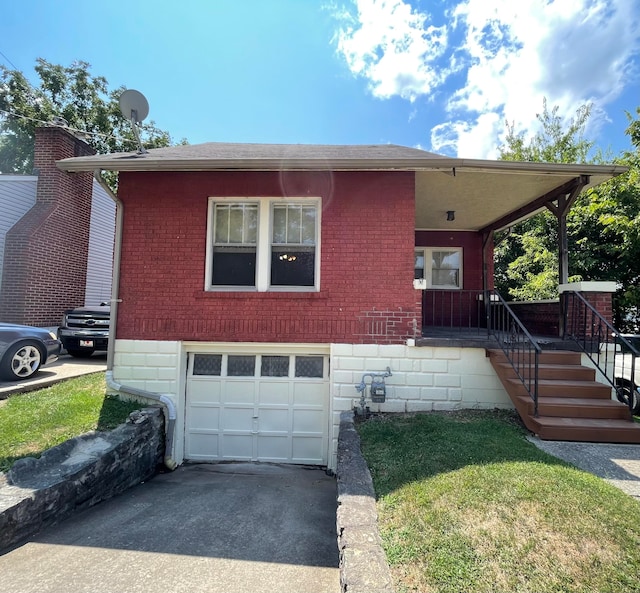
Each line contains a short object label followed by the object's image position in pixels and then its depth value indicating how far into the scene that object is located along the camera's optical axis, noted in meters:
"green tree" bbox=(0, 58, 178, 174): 22.02
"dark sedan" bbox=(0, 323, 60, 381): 6.86
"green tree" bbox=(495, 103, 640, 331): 11.78
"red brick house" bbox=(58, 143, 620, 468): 5.68
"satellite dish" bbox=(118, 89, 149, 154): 6.31
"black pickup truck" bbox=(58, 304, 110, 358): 9.62
